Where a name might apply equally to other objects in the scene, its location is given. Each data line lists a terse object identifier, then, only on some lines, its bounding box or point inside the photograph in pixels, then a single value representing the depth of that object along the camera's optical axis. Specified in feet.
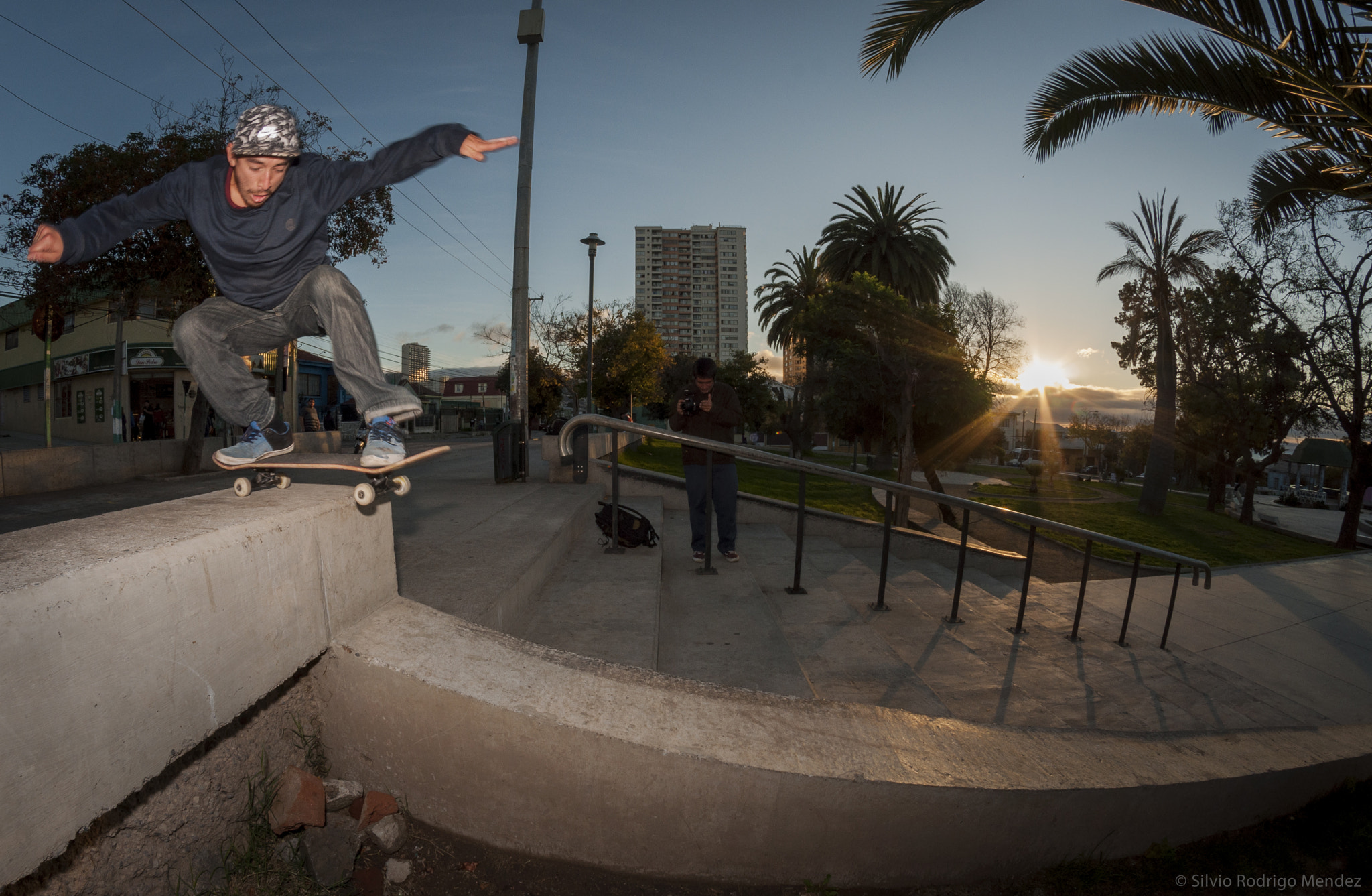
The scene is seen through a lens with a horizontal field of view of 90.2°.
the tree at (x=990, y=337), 130.82
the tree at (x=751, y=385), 189.57
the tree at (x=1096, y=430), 258.37
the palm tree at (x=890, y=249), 121.60
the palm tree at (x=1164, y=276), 72.54
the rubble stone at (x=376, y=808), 6.68
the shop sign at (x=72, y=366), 94.32
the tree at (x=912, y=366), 78.28
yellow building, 90.07
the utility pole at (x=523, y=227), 31.94
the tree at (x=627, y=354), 115.96
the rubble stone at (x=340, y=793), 6.72
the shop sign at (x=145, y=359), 89.71
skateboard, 7.77
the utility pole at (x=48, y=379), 33.47
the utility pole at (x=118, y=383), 44.78
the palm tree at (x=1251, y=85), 13.55
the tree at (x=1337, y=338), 58.80
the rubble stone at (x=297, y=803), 6.20
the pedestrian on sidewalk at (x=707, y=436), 19.24
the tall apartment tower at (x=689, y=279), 513.04
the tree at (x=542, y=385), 117.39
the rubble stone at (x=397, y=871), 6.27
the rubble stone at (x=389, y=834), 6.44
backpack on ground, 18.98
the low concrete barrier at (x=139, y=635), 4.06
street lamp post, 85.71
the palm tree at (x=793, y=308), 142.00
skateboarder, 8.25
